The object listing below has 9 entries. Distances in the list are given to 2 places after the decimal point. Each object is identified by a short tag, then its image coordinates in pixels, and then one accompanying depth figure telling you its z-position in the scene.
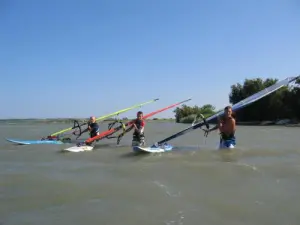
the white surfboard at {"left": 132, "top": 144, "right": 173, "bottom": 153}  11.93
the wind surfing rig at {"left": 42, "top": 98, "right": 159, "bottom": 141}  18.28
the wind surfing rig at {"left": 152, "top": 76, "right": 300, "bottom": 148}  13.26
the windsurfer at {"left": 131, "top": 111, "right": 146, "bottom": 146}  14.15
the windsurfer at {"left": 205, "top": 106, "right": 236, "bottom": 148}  11.92
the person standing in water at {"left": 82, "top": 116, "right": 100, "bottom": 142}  16.36
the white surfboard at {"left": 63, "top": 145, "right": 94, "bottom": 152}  13.57
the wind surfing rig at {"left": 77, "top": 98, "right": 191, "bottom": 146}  14.85
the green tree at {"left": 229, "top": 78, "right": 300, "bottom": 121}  57.62
